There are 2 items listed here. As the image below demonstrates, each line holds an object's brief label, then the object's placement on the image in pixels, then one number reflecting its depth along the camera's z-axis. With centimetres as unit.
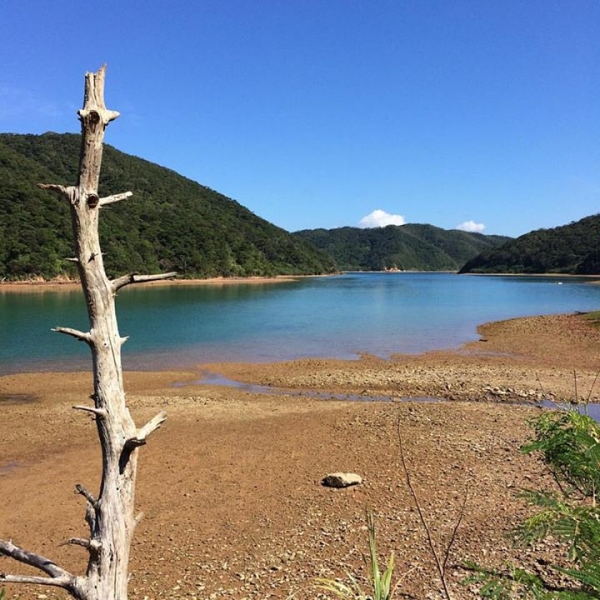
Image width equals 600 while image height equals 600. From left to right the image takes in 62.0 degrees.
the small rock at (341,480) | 955
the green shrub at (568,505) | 306
